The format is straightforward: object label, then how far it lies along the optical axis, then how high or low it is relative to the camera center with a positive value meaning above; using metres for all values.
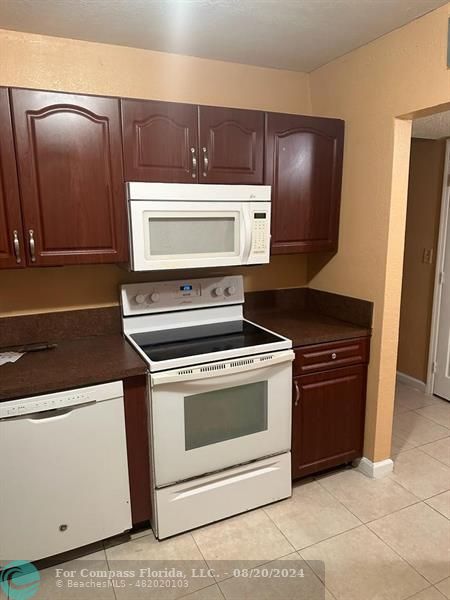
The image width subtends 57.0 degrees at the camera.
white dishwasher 1.64 -1.02
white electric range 1.88 -0.89
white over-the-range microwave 1.90 -0.02
